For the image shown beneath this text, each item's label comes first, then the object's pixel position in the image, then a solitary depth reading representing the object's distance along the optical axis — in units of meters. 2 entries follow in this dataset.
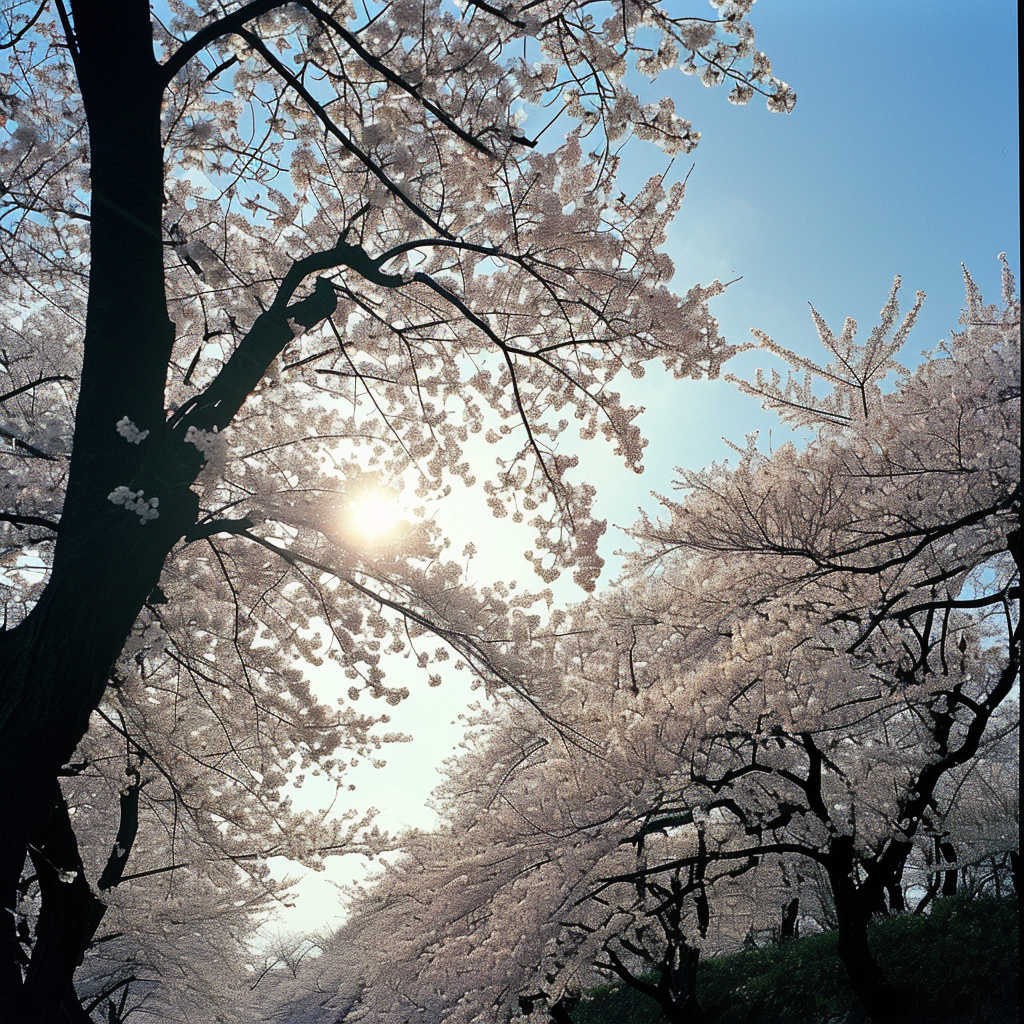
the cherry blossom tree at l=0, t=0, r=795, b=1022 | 3.08
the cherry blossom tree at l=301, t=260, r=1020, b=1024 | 6.25
